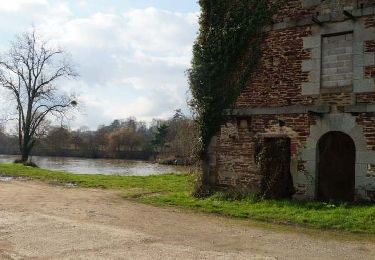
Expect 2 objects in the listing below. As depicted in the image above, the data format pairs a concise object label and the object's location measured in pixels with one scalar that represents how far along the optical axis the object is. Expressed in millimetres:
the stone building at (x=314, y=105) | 11336
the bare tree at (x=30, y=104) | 34844
